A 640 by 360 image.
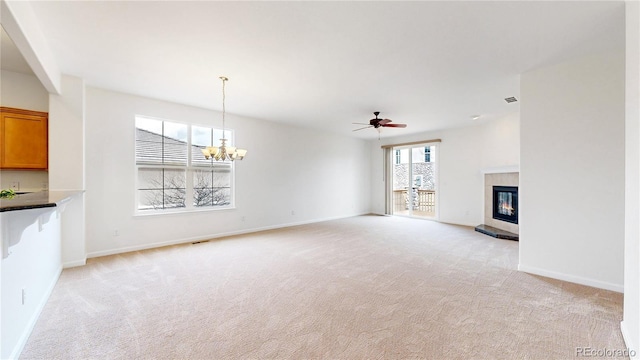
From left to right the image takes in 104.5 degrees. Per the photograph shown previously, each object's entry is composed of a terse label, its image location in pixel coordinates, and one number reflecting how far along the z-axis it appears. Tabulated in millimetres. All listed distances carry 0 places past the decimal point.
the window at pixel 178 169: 4516
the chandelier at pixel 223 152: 3556
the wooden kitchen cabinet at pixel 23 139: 3168
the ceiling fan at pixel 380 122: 4969
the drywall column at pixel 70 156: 3438
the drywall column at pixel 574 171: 2752
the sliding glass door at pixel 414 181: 7641
